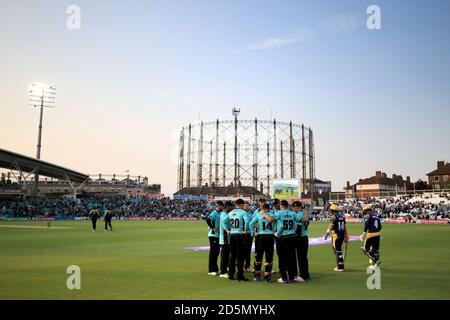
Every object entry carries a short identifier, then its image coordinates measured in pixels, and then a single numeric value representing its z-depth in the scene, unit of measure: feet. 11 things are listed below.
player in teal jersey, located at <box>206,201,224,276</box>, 39.06
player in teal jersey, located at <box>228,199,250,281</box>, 36.29
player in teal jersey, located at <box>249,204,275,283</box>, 35.42
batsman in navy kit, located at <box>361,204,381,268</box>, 41.52
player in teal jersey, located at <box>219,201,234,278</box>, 37.63
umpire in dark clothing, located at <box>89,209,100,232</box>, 106.11
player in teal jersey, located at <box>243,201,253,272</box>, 37.11
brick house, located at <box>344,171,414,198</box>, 417.90
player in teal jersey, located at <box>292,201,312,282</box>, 35.60
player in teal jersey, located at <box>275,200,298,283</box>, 35.29
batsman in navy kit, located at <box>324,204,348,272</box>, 41.13
